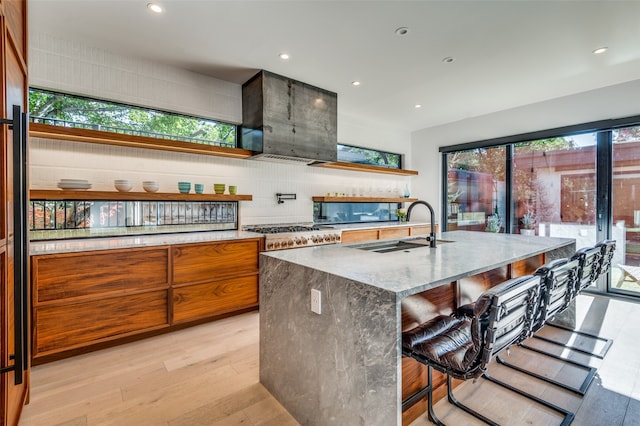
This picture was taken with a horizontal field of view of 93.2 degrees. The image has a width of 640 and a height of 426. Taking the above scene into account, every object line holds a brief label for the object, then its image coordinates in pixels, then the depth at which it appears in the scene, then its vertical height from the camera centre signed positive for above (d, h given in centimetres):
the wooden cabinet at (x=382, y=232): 436 -36
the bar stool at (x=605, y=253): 236 -35
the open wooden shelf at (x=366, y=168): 464 +70
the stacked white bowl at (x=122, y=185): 292 +24
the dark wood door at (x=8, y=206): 123 +1
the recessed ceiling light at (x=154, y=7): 229 +155
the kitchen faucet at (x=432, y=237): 229 -21
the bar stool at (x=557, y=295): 160 -49
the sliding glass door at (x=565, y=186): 391 +36
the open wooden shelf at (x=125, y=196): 255 +13
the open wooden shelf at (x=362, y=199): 465 +17
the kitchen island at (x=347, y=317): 123 -54
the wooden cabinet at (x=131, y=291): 225 -70
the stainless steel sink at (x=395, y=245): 231 -29
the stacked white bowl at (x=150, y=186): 310 +24
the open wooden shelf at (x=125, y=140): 253 +66
